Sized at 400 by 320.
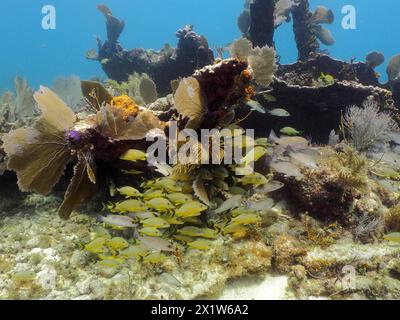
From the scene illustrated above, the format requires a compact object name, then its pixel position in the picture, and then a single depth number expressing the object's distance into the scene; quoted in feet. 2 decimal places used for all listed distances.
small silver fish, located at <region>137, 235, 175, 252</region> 13.26
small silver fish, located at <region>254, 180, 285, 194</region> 16.30
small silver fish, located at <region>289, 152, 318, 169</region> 15.96
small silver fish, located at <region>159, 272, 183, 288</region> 13.37
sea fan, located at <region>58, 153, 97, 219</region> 16.44
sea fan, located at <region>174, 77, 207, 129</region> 16.10
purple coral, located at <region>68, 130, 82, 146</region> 16.03
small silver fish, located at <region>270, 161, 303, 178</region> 15.93
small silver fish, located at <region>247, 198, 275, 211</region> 15.20
